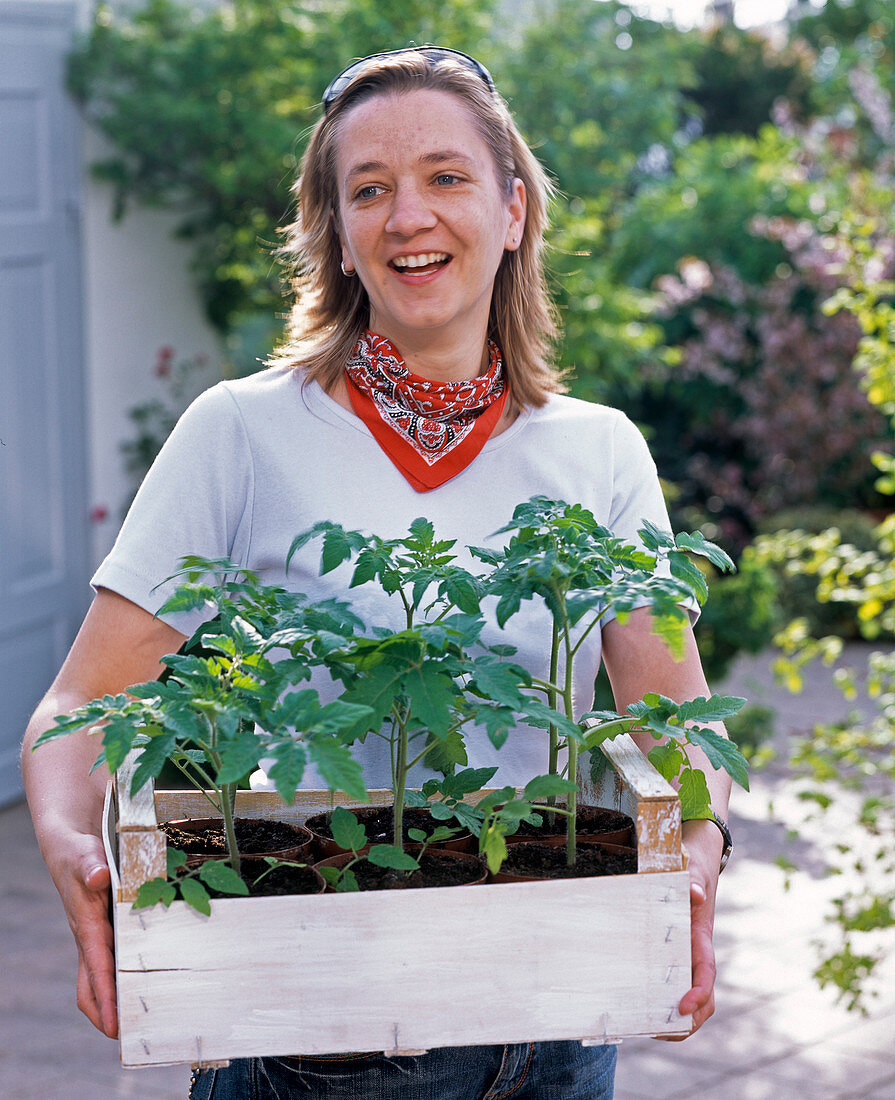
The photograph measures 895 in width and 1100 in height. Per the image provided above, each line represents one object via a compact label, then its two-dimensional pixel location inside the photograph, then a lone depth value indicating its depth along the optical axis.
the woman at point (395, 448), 1.44
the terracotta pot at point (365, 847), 1.30
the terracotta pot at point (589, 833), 1.30
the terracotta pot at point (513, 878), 1.21
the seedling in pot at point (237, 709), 1.08
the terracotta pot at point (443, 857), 1.23
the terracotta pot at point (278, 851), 1.25
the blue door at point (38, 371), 4.55
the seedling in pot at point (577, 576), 1.15
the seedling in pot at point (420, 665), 1.14
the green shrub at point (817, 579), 7.48
